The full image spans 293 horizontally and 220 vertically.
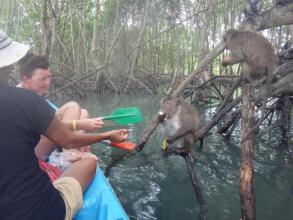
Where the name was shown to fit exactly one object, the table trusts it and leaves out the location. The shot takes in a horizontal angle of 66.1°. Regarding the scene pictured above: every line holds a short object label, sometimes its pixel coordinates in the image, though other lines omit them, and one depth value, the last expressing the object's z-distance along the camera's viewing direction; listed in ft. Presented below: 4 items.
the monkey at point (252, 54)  7.88
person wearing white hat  3.40
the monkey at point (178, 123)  7.41
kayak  5.03
